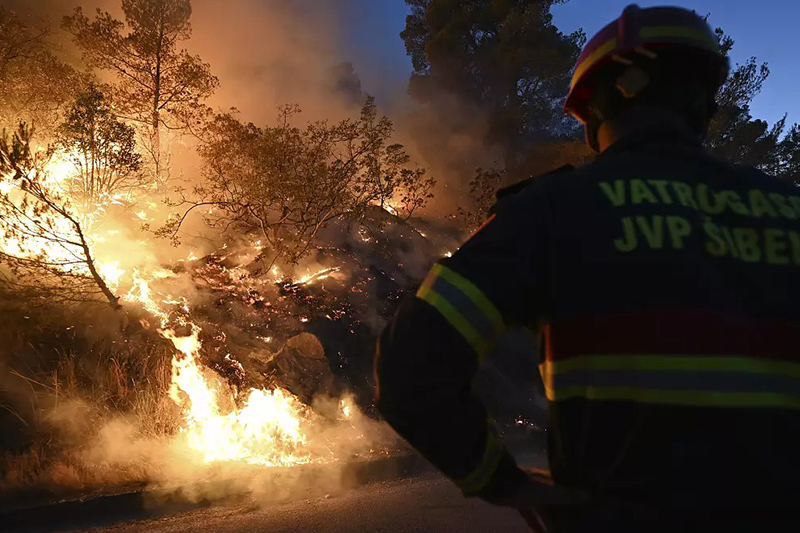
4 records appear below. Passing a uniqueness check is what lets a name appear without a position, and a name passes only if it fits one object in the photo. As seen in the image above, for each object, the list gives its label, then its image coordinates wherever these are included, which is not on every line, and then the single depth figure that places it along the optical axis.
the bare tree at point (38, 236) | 6.43
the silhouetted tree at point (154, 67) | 9.73
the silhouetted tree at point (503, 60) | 17.59
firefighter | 0.88
